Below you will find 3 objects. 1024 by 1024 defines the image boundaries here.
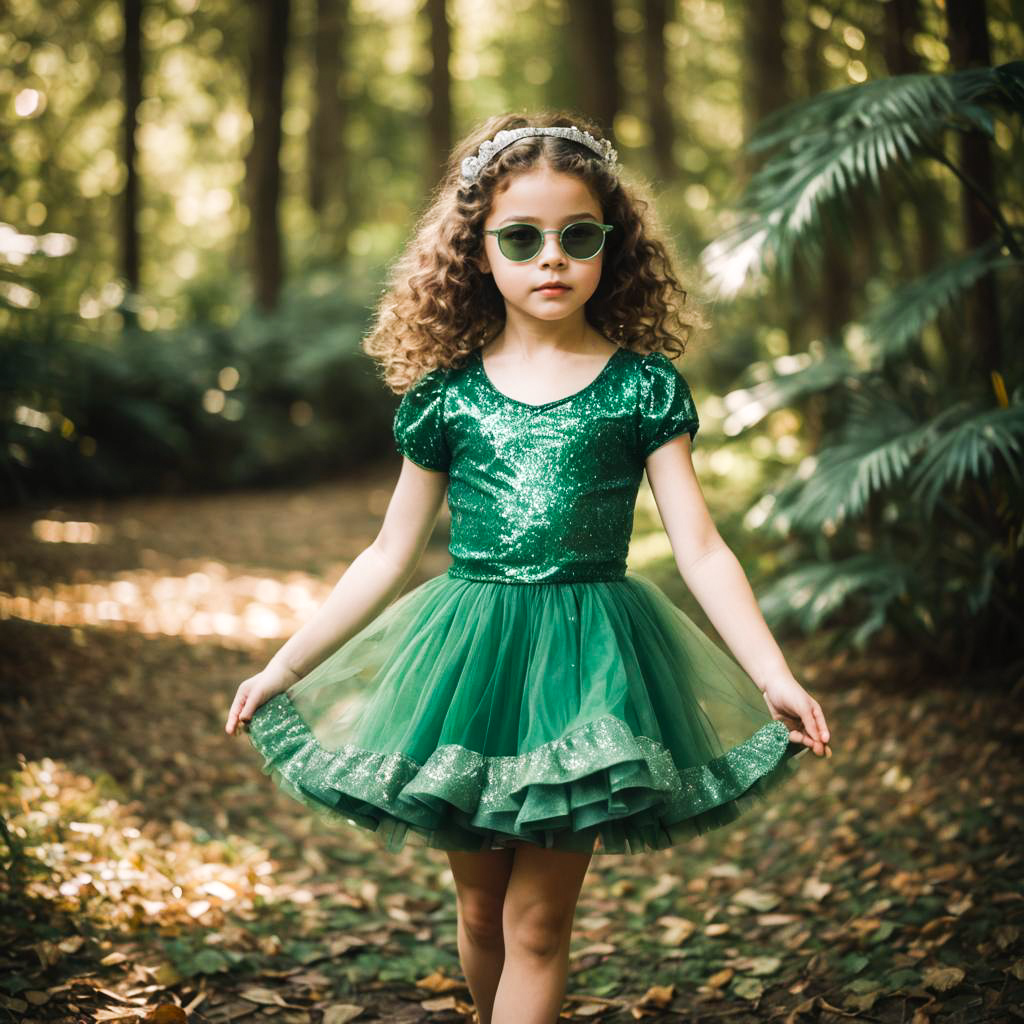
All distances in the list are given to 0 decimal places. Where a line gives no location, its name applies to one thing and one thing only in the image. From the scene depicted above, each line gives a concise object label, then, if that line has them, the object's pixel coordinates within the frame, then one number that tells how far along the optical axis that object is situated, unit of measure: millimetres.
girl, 2109
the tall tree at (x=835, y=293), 6871
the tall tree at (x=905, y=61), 5098
